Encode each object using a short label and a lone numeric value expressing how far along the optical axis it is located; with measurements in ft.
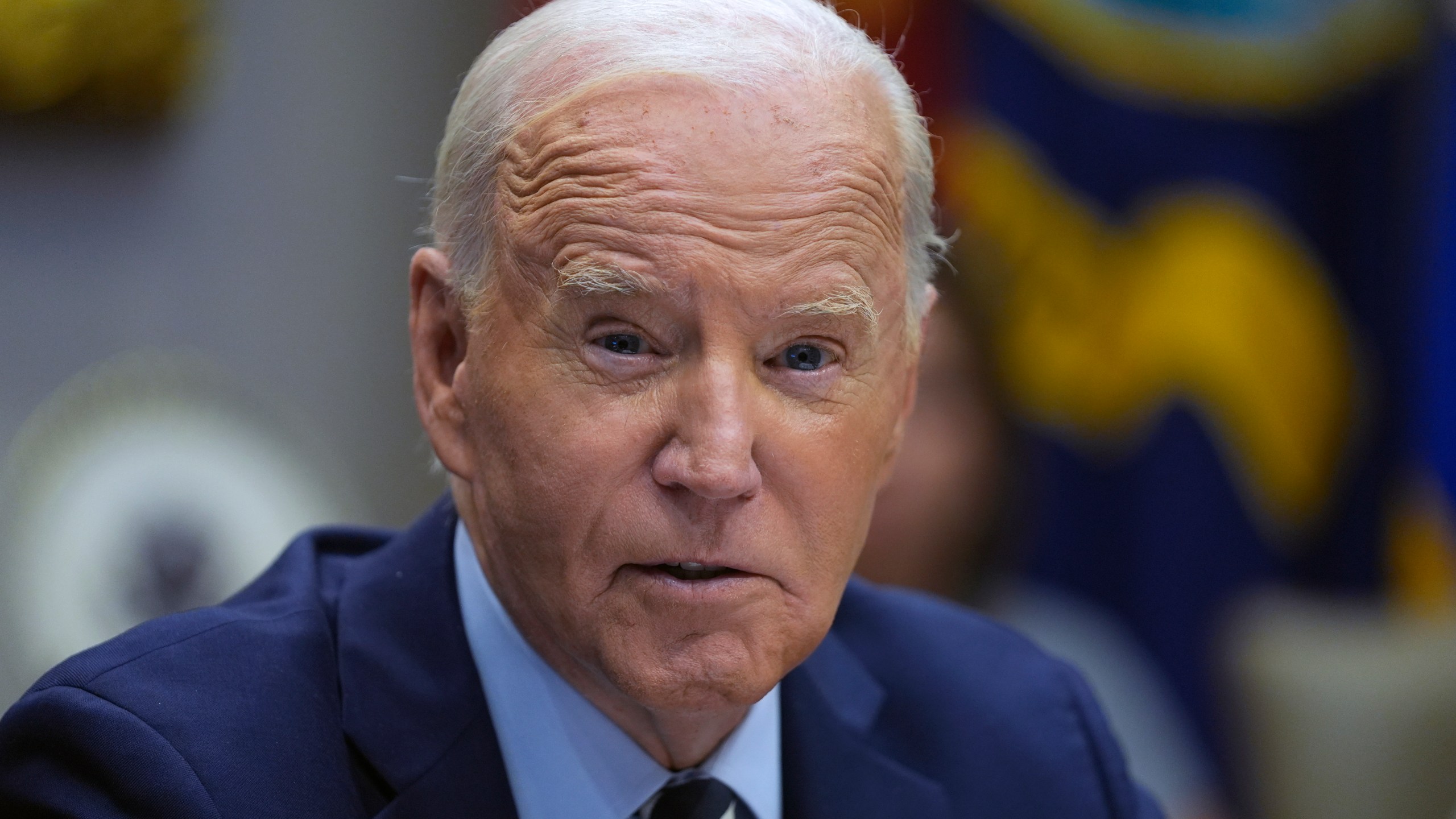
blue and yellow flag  26.50
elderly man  9.27
